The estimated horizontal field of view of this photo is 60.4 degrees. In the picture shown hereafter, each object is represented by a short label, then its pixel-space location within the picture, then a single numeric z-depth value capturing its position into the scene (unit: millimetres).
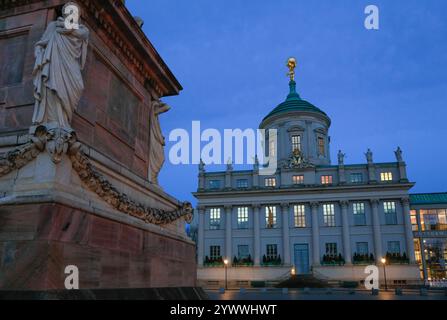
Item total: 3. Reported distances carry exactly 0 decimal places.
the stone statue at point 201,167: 62900
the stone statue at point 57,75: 6230
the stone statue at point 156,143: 10273
